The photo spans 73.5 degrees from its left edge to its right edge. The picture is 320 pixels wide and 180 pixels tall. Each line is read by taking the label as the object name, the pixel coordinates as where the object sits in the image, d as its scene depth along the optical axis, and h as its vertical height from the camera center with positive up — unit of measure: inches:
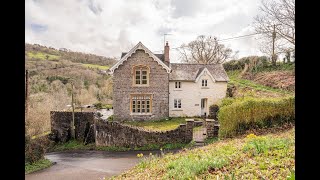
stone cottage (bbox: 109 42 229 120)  750.6 +17.2
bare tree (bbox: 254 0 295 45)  719.6 +264.8
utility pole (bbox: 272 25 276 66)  838.3 +230.7
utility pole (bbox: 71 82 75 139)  785.5 -138.6
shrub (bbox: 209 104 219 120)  758.4 -64.0
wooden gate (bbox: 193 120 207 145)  552.4 -114.2
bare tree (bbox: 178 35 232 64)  1292.9 +254.3
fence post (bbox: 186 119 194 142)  567.9 -99.4
